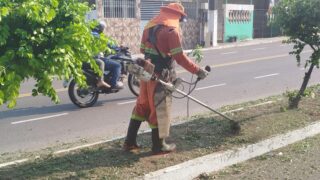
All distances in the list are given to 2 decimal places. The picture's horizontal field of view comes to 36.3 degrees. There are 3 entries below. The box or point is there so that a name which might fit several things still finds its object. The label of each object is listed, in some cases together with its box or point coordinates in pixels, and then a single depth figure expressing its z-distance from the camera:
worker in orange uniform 5.26
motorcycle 9.70
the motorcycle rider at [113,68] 10.06
